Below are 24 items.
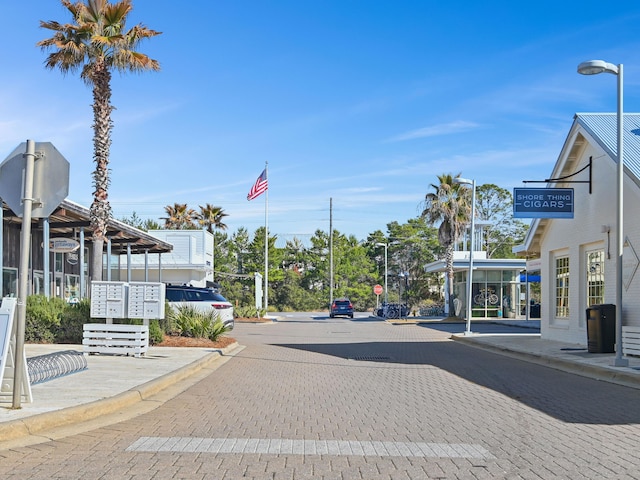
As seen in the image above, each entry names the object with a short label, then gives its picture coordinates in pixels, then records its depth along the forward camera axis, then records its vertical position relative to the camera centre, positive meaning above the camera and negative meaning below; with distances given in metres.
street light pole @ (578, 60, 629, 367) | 15.00 +1.88
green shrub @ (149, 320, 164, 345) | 18.75 -1.53
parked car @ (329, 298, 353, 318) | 52.94 -2.33
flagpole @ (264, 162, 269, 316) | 45.87 +0.58
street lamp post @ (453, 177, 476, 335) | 29.19 +1.31
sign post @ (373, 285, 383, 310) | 57.97 -0.98
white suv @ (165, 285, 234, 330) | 24.33 -0.81
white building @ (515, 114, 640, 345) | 18.14 +1.29
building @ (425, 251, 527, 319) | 48.88 -0.90
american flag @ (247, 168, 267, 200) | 44.62 +5.57
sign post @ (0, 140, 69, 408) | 8.51 +1.11
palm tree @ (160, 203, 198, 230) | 64.31 +5.19
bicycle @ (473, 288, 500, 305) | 49.22 -1.37
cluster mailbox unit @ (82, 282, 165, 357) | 16.11 -0.80
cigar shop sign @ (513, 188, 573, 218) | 20.16 +2.18
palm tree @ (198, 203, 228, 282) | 65.81 +5.38
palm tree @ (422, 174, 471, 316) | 43.84 +4.08
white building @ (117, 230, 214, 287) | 47.25 +1.01
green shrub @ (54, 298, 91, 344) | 18.42 -1.36
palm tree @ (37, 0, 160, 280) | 21.78 +6.77
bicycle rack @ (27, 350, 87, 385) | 11.05 -1.50
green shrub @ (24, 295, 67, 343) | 18.25 -1.25
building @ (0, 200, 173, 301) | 23.95 +1.16
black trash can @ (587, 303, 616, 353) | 18.02 -1.24
